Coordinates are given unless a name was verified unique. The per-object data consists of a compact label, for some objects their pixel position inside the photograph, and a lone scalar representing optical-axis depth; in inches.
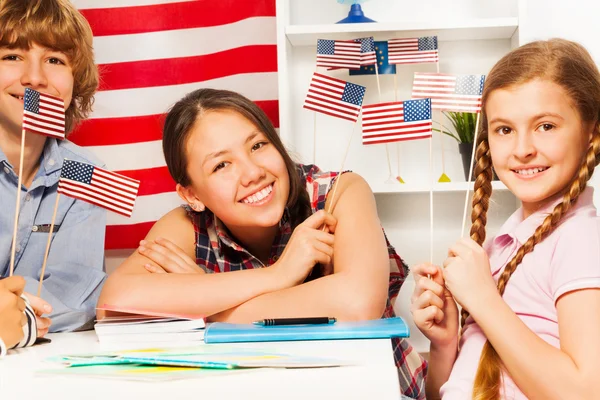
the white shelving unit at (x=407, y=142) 108.3
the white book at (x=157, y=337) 56.6
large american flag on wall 116.6
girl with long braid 50.1
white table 38.4
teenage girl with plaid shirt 65.1
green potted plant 101.9
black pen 58.1
